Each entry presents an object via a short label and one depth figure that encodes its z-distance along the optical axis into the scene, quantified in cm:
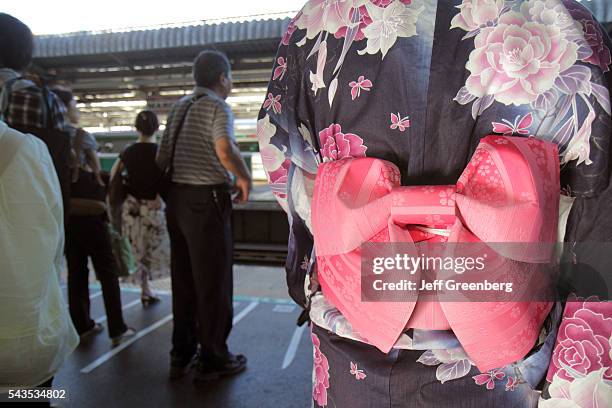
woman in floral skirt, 292
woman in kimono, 68
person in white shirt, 118
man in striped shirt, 212
